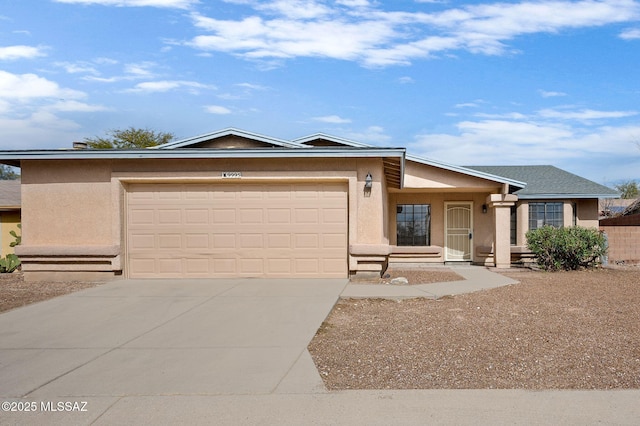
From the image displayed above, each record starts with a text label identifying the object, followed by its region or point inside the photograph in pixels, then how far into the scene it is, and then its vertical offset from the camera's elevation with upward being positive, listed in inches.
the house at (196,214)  519.2 +4.1
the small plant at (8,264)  665.6 -53.2
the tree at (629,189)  2113.4 +101.9
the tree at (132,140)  1482.5 +216.9
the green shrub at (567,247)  659.4 -37.7
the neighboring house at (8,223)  753.6 -4.7
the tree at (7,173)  2808.3 +240.6
